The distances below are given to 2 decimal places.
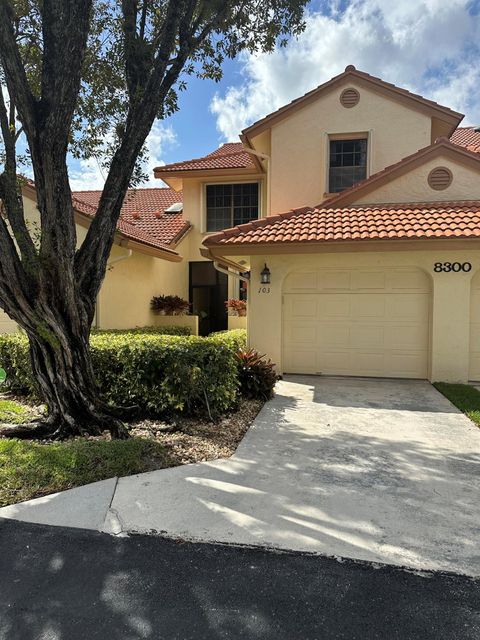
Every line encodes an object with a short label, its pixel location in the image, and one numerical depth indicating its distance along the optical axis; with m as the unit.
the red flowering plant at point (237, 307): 14.20
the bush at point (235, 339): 8.05
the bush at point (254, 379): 7.80
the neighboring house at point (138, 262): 11.73
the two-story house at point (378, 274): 8.88
